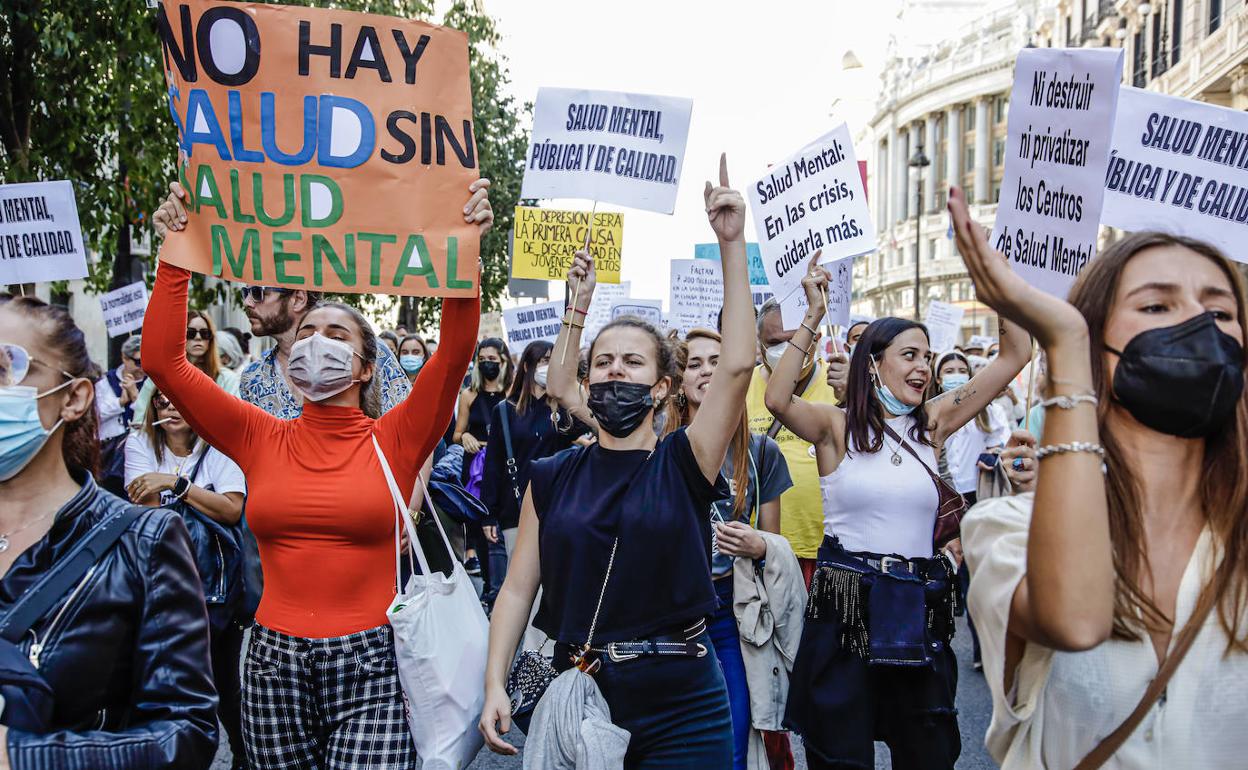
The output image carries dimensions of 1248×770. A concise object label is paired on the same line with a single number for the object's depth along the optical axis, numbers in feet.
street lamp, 128.98
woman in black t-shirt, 10.67
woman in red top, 11.18
